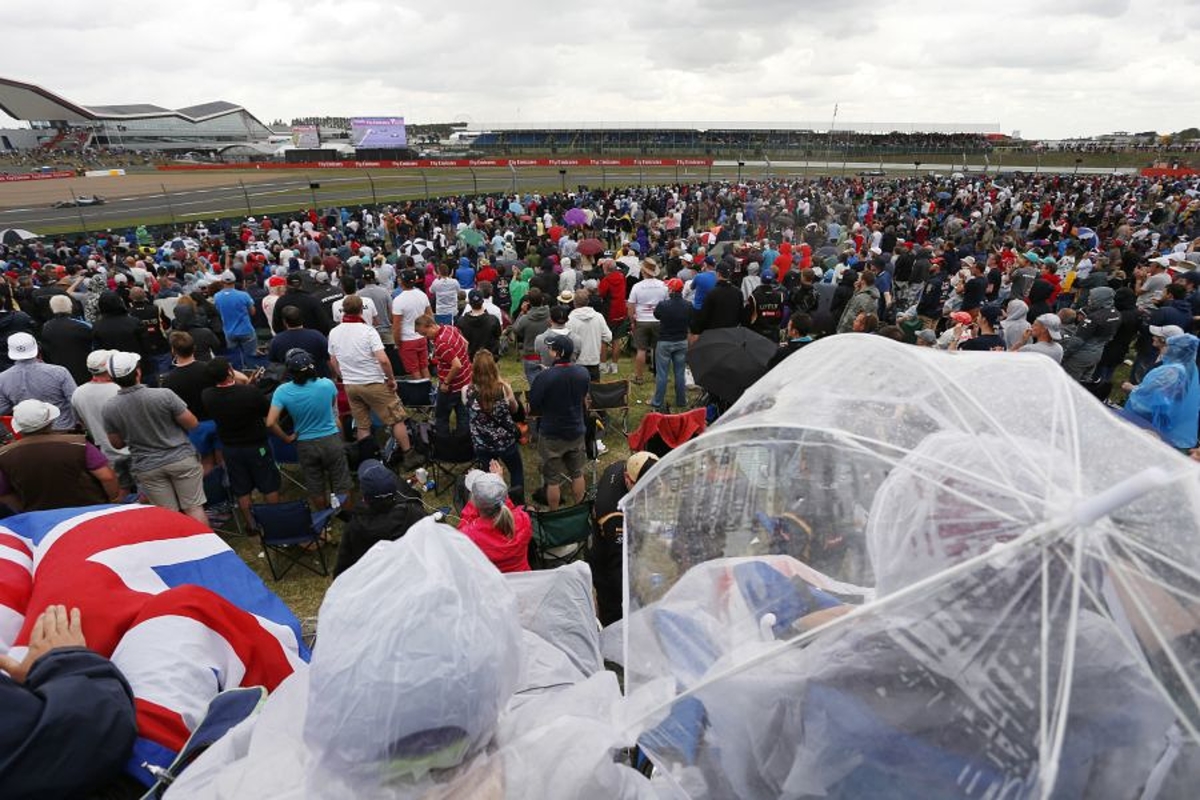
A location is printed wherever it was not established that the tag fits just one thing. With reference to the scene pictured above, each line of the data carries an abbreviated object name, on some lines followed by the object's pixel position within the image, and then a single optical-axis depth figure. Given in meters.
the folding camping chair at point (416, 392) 6.91
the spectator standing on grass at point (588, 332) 7.05
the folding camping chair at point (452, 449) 5.93
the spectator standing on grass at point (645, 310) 8.41
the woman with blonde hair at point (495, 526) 3.53
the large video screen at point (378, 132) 56.94
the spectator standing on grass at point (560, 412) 5.33
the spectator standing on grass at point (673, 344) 7.56
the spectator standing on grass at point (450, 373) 6.33
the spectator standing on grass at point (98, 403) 4.98
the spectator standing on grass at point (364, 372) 6.10
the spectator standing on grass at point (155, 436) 4.66
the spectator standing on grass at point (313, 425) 5.14
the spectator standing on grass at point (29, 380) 5.23
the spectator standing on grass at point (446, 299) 9.52
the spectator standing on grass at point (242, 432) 5.07
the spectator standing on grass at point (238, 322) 8.38
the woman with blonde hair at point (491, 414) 5.18
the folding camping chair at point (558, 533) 4.48
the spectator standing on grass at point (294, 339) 6.36
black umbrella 6.07
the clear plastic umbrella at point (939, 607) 1.01
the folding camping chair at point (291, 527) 4.72
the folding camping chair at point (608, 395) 6.64
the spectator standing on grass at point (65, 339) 6.73
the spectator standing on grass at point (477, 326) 7.68
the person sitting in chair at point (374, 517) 3.59
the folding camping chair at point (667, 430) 5.00
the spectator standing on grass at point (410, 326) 7.87
